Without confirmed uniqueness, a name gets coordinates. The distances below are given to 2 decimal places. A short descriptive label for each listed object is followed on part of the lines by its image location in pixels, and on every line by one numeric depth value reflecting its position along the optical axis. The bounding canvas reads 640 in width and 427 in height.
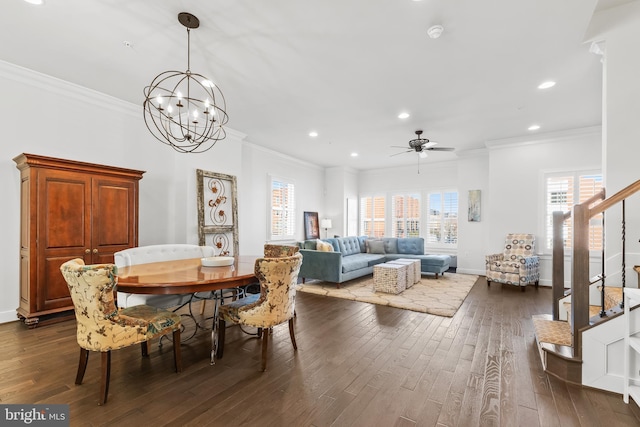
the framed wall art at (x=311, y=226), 7.97
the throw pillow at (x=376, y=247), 7.60
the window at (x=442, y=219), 7.79
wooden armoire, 3.18
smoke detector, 2.52
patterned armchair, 5.18
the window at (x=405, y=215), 8.43
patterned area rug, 4.21
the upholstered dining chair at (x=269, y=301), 2.34
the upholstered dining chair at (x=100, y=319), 1.88
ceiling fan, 5.25
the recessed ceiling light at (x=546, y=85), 3.62
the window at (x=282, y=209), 6.98
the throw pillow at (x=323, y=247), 5.98
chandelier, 2.52
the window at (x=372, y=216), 9.05
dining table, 2.07
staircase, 2.03
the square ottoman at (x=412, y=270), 5.45
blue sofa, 5.48
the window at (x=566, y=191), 5.39
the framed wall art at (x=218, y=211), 5.01
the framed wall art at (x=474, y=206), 6.84
